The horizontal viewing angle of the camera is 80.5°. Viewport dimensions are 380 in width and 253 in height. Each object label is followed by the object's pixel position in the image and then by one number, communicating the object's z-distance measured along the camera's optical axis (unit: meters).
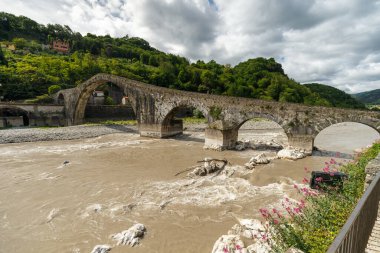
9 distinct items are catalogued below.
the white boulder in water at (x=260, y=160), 12.71
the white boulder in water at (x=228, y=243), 4.74
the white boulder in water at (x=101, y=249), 5.13
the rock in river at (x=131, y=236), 5.48
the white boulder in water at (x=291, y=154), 13.88
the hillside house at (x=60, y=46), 76.27
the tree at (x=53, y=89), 40.31
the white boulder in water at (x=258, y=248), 4.42
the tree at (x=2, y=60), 45.59
